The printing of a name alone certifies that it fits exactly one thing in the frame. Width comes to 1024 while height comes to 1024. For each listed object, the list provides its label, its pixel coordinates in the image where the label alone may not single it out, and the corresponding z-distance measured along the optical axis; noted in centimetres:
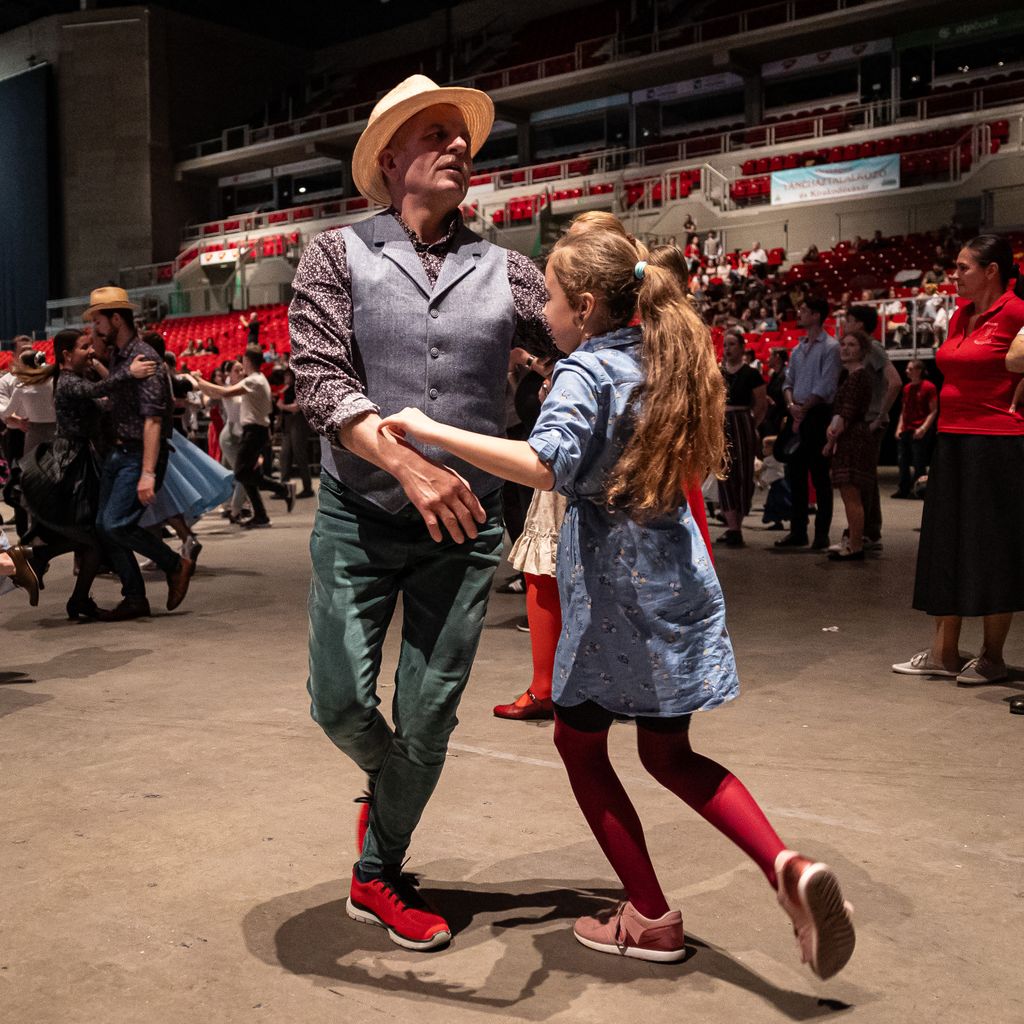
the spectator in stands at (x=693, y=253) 1961
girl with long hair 212
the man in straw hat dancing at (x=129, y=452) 572
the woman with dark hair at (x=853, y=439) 743
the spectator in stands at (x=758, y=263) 1942
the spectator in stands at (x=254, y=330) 1914
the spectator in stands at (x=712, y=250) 2047
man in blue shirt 802
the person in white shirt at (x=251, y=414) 955
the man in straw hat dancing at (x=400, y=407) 227
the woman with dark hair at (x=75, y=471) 588
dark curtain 3209
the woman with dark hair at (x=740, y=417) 793
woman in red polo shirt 422
